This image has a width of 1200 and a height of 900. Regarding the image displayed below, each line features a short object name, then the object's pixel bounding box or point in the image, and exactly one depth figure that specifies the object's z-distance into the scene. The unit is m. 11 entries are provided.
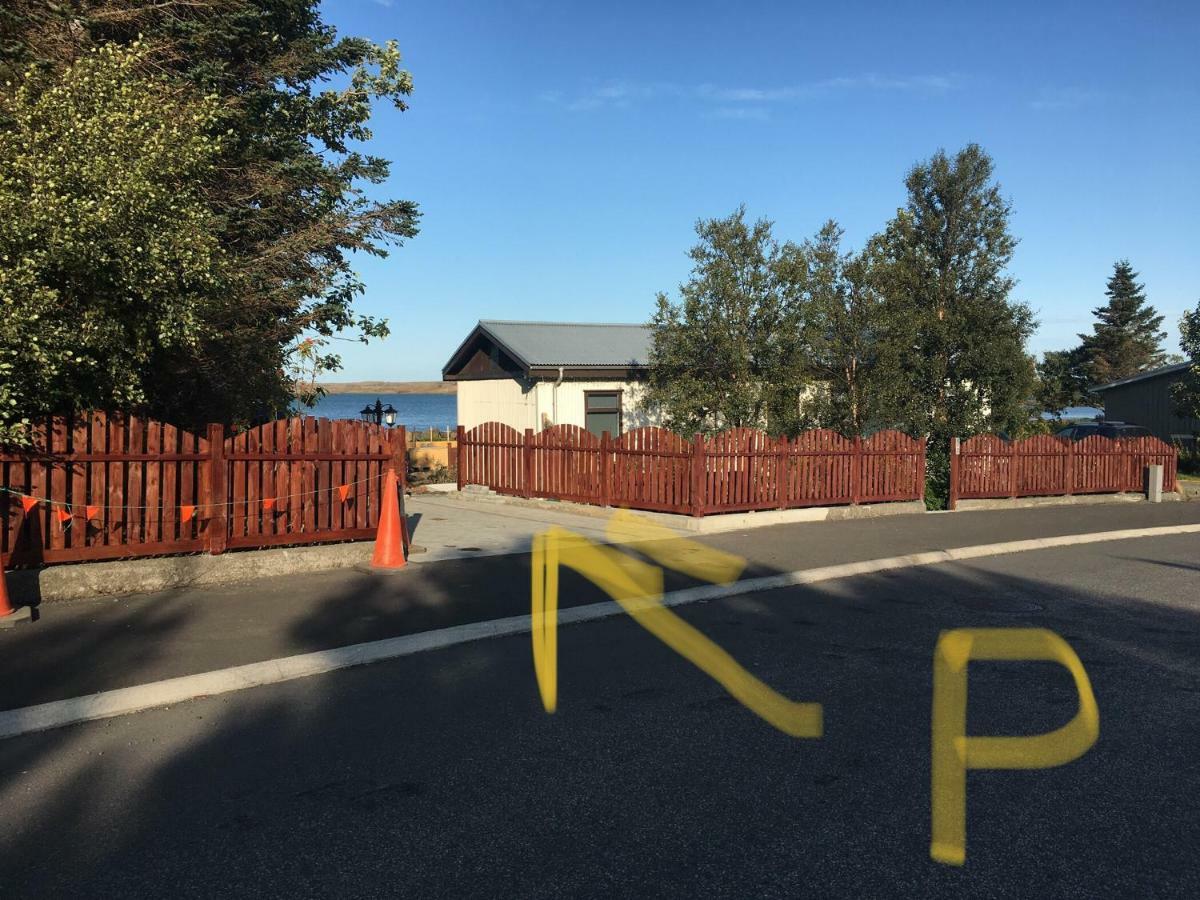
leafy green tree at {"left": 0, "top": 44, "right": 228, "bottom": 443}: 7.27
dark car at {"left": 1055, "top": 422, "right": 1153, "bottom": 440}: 32.69
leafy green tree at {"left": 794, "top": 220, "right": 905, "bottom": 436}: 19.67
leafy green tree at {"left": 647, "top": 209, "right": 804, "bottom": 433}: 18.52
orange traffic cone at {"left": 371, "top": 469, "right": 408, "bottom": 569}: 10.49
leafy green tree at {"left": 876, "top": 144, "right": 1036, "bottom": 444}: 21.78
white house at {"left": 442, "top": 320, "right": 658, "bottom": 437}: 22.80
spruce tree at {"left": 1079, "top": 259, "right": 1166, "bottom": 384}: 70.12
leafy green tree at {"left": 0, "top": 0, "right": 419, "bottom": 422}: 10.34
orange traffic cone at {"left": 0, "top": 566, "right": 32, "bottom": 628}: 7.48
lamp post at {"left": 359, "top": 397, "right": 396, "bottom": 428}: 23.62
